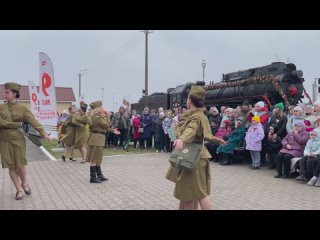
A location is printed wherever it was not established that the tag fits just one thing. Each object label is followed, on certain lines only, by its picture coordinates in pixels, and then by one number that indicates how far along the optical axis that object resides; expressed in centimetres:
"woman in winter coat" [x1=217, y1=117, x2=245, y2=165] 785
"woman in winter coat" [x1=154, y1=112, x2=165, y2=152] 1102
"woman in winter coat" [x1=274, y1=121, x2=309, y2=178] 626
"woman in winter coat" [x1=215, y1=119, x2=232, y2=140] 808
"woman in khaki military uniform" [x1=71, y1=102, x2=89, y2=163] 842
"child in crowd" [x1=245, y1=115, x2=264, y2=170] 720
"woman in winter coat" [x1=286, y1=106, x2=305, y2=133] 660
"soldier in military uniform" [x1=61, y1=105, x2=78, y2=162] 858
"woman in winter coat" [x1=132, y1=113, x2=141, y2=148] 1188
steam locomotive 1012
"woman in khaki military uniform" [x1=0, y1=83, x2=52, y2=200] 463
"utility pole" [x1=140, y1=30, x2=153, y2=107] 1965
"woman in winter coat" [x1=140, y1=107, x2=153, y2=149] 1173
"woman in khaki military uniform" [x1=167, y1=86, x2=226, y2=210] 314
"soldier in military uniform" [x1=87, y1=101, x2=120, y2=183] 590
